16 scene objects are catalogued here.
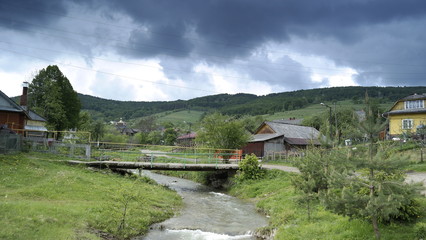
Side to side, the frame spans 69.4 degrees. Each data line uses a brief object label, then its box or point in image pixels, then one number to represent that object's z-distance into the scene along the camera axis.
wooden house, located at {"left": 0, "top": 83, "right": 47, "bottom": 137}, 34.03
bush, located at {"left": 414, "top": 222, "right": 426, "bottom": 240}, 10.44
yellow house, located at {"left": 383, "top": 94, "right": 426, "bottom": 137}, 42.50
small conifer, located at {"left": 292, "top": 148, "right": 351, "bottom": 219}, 15.06
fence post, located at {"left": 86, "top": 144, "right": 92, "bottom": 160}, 30.45
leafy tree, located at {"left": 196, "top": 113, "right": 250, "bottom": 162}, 39.75
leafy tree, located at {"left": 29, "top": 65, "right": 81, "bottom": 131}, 53.53
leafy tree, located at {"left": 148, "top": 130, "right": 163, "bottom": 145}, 103.42
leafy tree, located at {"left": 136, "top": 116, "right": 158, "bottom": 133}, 130.38
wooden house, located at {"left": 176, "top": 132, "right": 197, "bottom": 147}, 88.11
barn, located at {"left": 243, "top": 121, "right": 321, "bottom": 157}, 50.53
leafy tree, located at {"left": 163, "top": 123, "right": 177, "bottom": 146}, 98.56
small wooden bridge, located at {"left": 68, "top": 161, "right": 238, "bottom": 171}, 29.50
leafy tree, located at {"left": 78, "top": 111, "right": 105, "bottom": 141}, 79.22
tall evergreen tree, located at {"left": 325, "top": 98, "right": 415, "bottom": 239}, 9.71
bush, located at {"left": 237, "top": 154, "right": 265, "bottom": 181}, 30.59
